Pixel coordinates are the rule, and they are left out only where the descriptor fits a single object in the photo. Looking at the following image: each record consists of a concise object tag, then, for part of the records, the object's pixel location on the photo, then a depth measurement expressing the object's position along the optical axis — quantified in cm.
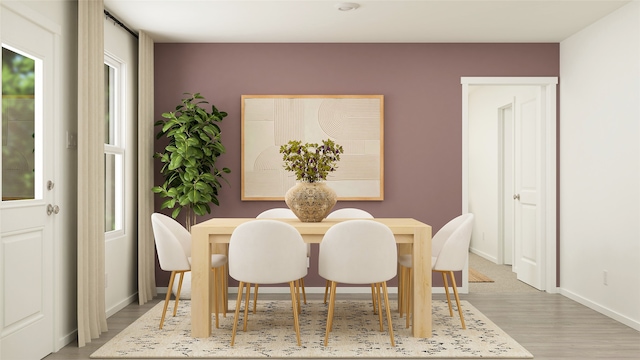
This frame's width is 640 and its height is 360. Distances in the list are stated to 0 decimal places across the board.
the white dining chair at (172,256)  379
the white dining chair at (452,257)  381
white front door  296
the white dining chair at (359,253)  337
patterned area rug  330
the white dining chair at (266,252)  335
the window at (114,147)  449
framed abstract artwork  532
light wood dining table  358
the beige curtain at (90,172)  357
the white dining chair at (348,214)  456
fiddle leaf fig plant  484
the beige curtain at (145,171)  489
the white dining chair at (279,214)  459
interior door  558
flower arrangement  385
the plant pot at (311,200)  386
